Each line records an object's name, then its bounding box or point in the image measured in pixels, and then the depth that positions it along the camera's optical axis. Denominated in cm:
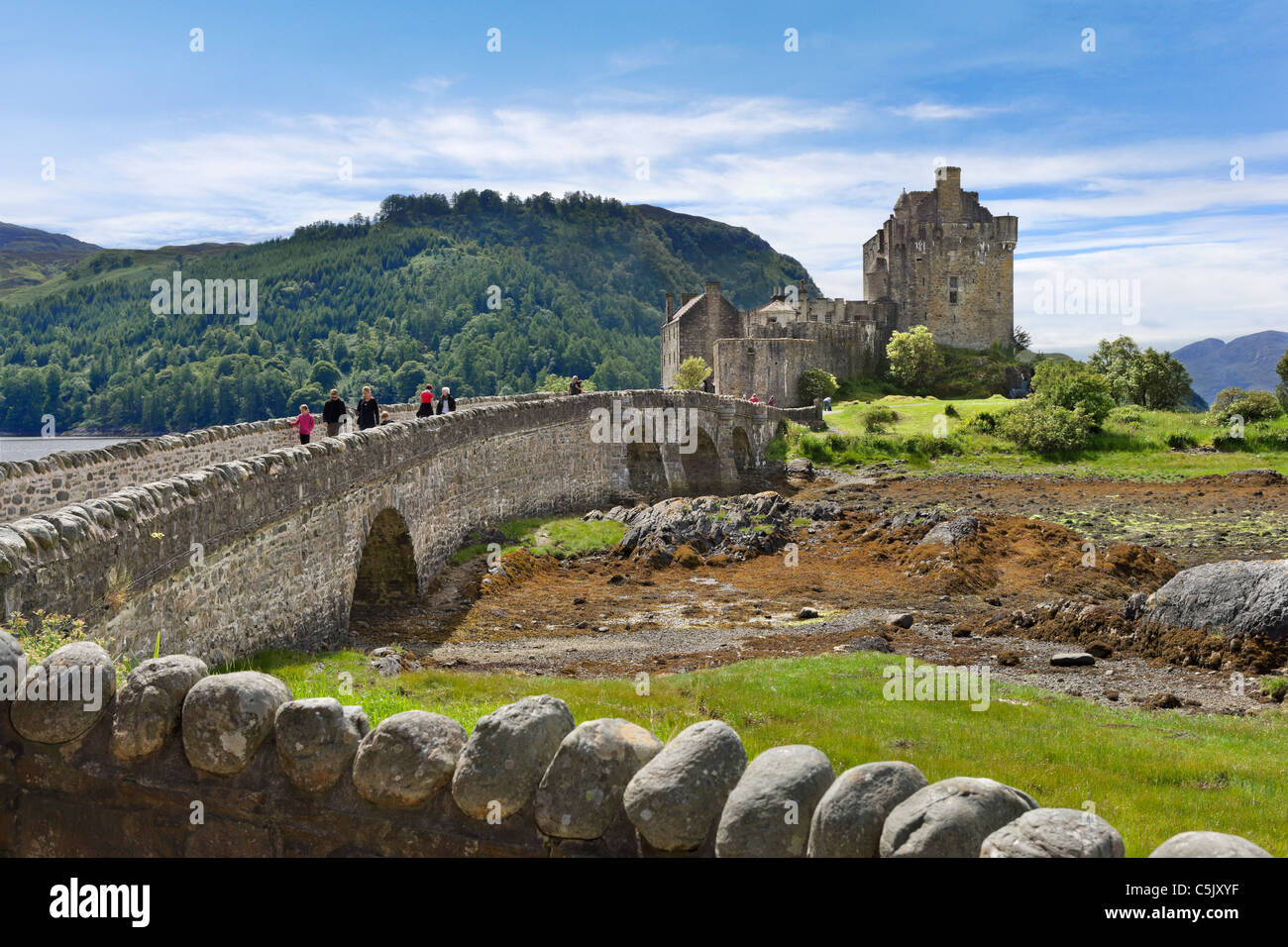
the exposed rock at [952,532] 3150
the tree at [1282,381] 6600
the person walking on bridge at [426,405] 3245
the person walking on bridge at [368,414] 2805
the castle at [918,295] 9069
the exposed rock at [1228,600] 1961
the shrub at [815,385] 7700
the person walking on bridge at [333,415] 2712
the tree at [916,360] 8562
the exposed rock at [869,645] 2078
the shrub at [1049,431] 5791
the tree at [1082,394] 6041
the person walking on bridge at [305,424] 2666
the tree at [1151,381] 7262
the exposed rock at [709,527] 3431
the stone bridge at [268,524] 1117
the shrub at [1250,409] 5803
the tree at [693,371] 8344
